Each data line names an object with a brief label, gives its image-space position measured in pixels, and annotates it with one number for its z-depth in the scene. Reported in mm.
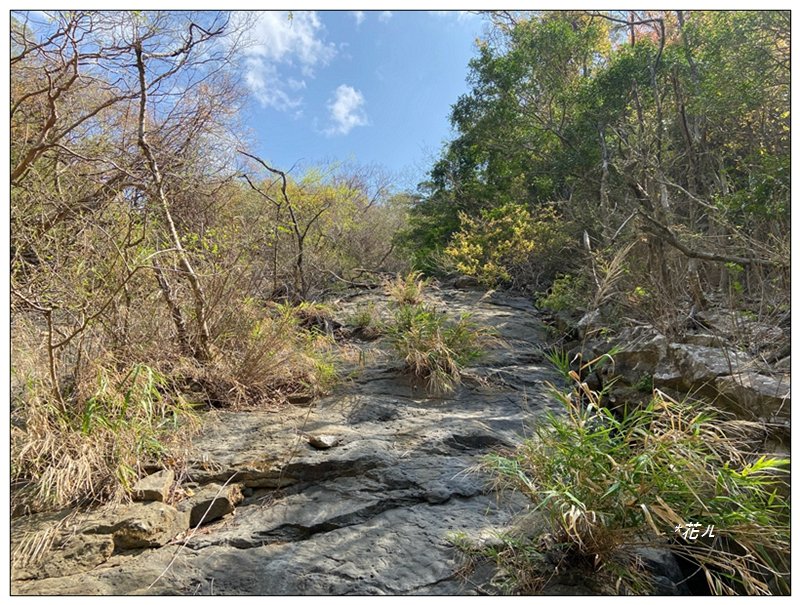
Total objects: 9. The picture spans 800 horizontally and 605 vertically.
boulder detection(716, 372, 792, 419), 2340
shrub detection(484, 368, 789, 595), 1610
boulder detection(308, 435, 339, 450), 2863
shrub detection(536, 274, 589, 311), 5926
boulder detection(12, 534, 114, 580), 1820
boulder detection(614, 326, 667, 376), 3703
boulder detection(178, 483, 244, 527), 2256
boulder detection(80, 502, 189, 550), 1979
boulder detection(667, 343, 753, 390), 2863
